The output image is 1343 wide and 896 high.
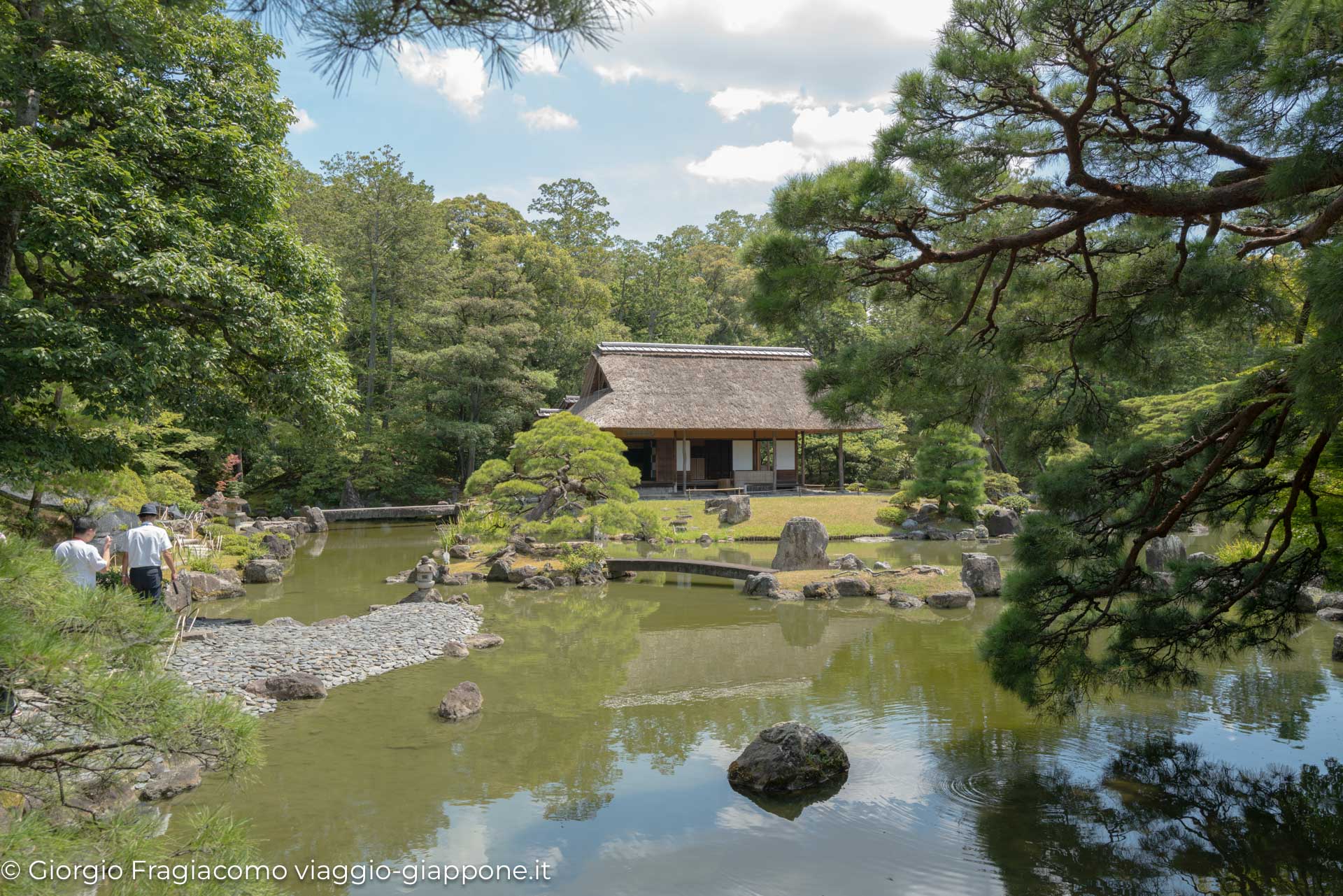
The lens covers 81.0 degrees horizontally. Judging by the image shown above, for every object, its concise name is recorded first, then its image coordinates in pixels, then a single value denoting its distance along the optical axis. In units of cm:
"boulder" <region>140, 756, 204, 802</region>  481
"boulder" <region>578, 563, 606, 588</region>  1303
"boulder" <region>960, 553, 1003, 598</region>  1163
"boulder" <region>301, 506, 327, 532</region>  2100
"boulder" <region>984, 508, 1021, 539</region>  1953
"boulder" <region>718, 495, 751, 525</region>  1986
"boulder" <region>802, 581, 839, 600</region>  1157
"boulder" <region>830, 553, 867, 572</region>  1314
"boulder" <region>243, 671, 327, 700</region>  691
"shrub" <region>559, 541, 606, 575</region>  1319
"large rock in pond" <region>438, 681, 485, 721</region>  637
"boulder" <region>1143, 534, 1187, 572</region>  1245
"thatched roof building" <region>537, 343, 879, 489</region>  2347
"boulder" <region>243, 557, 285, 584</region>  1319
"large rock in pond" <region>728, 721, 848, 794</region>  513
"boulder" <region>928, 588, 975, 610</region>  1084
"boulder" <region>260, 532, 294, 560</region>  1580
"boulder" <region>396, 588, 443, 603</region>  1114
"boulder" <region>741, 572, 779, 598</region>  1200
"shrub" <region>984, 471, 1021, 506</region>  2342
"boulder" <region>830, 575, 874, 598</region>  1181
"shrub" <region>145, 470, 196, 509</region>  1176
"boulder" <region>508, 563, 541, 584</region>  1294
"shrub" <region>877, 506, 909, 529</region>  2042
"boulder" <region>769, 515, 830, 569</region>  1325
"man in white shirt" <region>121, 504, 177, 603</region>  684
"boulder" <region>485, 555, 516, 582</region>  1321
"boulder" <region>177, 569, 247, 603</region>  1148
